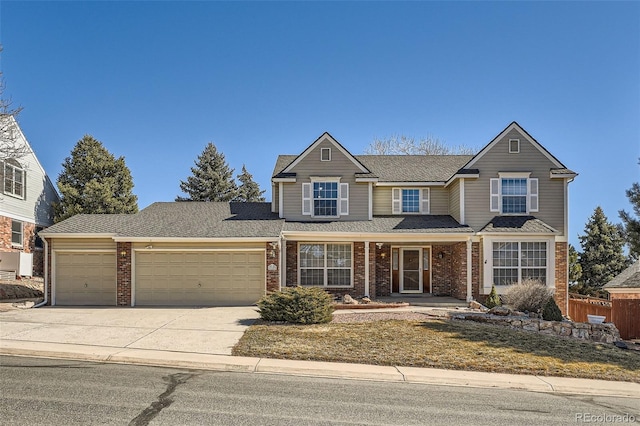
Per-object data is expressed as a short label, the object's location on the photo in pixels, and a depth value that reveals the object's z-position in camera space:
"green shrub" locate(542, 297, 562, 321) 15.16
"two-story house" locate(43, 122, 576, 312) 18.16
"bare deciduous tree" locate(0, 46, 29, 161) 15.75
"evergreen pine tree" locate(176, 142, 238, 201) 42.56
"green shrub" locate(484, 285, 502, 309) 17.98
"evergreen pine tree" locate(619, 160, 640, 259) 14.44
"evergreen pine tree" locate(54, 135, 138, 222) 29.72
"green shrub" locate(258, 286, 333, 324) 13.48
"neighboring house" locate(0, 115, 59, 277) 24.38
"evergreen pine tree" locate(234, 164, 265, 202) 46.22
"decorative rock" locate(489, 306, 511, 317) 15.25
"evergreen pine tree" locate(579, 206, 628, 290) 33.34
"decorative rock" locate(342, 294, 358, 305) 17.43
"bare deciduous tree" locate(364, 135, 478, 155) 39.38
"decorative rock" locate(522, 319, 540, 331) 14.12
